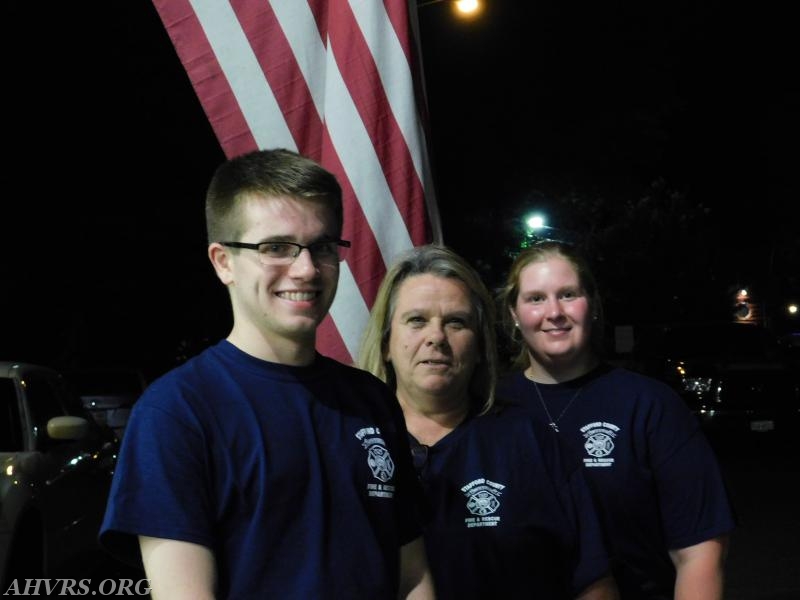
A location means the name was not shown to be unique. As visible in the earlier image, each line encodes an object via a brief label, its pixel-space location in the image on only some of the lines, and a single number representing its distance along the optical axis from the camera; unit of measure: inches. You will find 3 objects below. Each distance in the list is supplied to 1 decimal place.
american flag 148.7
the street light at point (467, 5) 898.7
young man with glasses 89.8
